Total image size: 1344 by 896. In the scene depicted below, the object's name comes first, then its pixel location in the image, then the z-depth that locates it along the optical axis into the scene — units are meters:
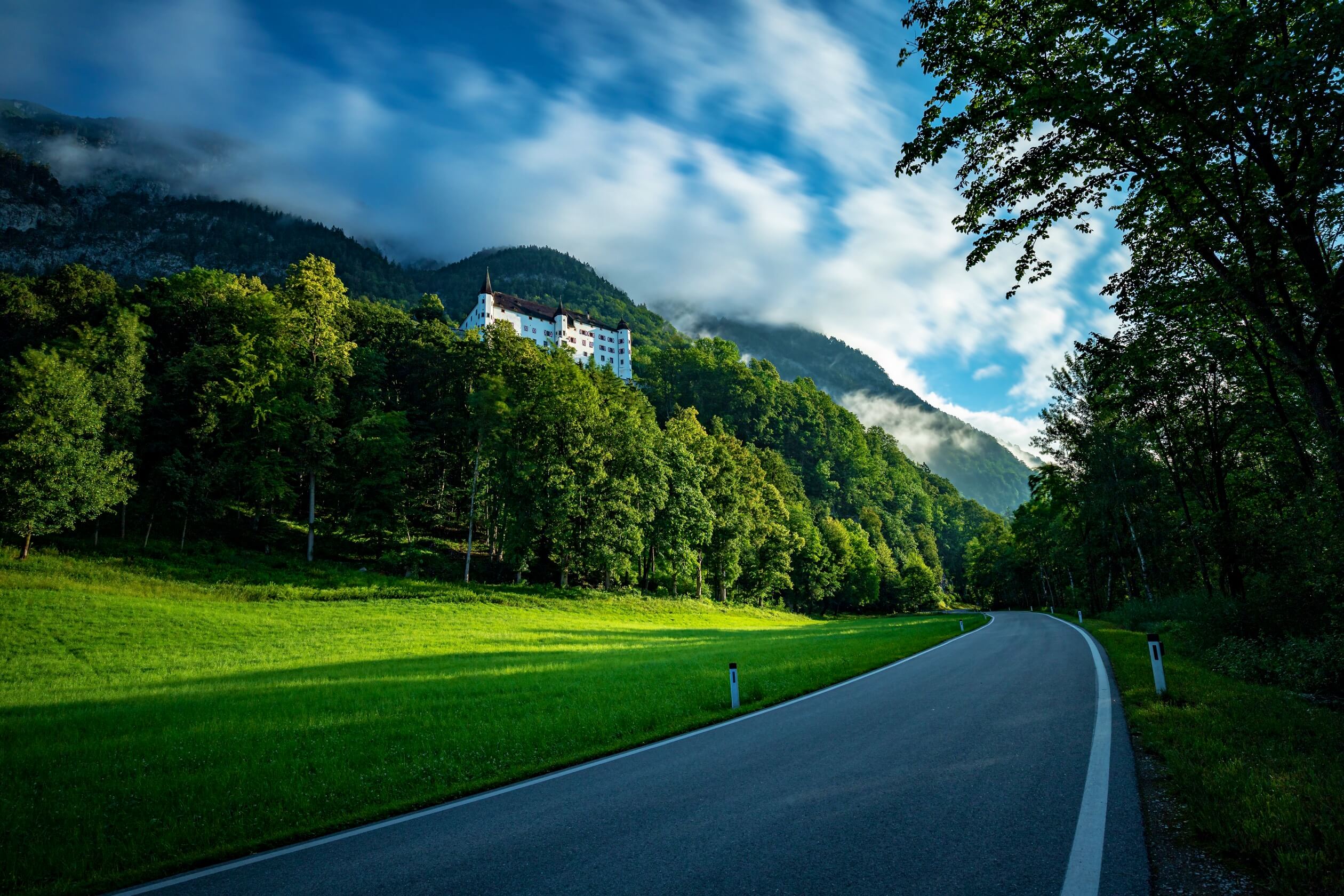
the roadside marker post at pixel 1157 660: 9.00
